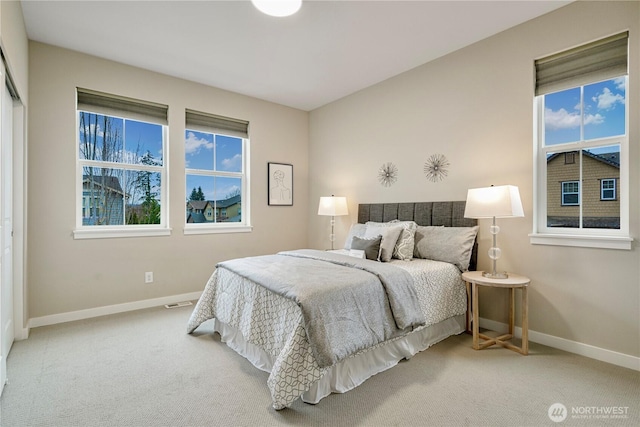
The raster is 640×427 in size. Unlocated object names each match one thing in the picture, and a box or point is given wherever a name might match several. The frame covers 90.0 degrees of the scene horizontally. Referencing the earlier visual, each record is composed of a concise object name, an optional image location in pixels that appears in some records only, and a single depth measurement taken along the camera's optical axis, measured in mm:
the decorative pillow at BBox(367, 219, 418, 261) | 3059
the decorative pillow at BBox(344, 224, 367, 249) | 3617
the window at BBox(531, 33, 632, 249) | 2363
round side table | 2441
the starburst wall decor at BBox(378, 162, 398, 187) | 3846
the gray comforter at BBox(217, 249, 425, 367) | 1858
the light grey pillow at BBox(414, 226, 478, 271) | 2898
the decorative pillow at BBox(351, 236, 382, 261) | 2994
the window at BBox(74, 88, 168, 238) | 3430
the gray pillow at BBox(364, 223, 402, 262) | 3002
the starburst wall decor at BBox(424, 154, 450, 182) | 3361
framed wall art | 4746
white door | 2262
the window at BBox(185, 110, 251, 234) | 4148
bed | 1833
